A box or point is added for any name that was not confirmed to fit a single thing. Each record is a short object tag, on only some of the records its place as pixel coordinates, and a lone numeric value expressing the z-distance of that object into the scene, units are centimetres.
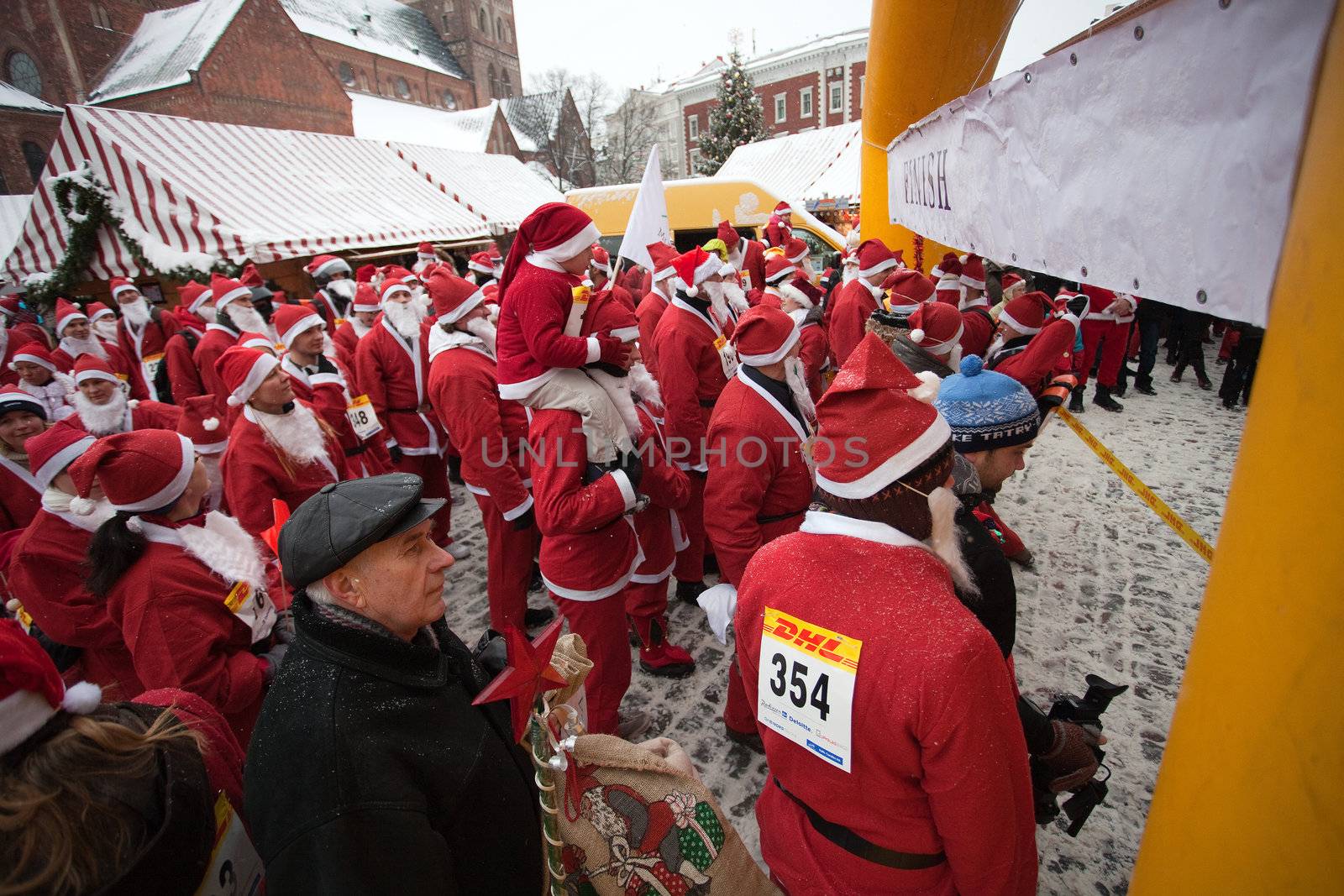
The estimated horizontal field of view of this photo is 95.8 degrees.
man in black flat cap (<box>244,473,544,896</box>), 125
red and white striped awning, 1132
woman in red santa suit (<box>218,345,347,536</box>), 366
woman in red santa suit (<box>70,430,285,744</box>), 217
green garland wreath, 1110
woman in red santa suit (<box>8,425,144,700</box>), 251
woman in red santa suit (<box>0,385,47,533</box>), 385
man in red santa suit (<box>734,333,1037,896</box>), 131
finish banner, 77
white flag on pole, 587
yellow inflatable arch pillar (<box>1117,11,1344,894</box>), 66
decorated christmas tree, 2928
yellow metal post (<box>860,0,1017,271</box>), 457
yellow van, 1345
